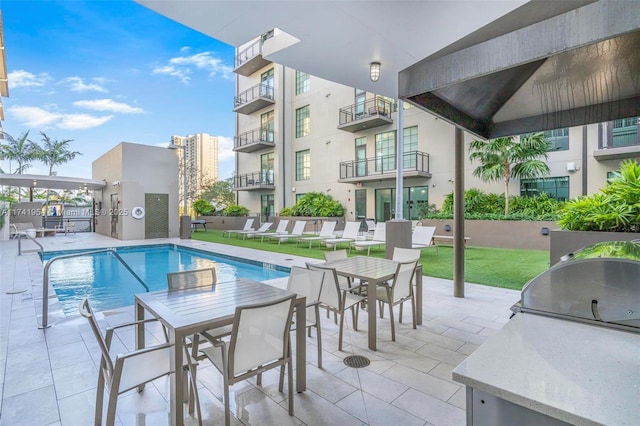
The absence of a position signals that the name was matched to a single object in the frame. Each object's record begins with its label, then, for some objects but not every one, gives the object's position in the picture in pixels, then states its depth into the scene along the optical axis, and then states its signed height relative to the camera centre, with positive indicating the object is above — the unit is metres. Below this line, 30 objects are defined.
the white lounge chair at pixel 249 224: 15.54 -0.64
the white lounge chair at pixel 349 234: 10.55 -0.82
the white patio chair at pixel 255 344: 1.88 -0.85
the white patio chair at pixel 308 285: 3.04 -0.72
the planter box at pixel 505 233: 9.59 -0.72
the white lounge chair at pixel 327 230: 11.61 -0.72
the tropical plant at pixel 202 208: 21.08 +0.21
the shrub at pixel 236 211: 19.75 +0.01
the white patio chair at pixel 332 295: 3.07 -0.85
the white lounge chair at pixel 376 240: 9.44 -0.92
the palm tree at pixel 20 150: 22.84 +4.57
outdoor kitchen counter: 0.85 -0.53
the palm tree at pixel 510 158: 10.30 +1.82
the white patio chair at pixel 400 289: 3.32 -0.87
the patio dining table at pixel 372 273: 3.09 -0.67
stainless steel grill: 1.36 -0.38
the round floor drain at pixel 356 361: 2.81 -1.38
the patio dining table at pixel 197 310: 1.89 -0.69
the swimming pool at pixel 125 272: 6.10 -1.62
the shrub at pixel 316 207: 16.34 +0.23
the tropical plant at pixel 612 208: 3.77 +0.04
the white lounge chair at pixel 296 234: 12.47 -0.91
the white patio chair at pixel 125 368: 1.79 -1.00
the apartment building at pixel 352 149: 10.32 +2.77
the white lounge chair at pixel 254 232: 13.87 -0.93
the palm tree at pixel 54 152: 25.12 +4.81
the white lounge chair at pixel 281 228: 13.70 -0.78
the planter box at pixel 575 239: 3.74 -0.34
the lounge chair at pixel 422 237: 9.05 -0.75
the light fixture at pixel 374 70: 4.01 +1.83
